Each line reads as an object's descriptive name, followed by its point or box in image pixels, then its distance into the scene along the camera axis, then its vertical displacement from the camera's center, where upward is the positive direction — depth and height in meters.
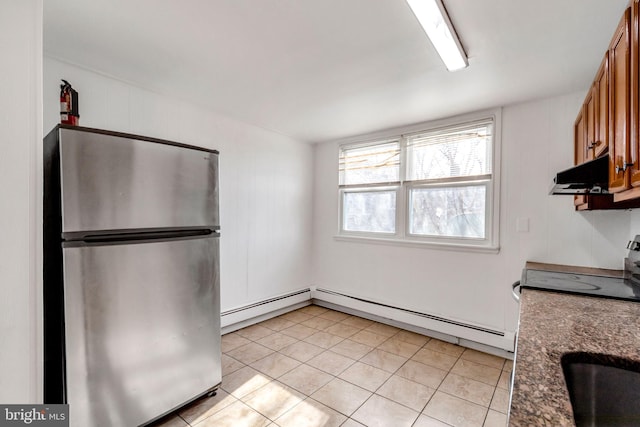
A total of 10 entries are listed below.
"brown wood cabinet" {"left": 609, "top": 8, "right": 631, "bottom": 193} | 1.11 +0.43
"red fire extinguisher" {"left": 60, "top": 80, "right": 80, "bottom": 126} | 1.70 +0.60
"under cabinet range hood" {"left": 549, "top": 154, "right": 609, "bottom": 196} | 1.35 +0.16
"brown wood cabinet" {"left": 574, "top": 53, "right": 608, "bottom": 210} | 1.45 +0.49
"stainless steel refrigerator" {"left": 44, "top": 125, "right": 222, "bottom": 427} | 1.47 -0.39
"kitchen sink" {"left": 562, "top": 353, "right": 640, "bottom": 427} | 0.80 -0.51
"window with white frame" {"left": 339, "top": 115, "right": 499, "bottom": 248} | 2.90 +0.25
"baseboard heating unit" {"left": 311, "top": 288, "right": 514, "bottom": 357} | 2.75 -1.23
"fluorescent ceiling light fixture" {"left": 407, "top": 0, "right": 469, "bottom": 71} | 1.39 +0.96
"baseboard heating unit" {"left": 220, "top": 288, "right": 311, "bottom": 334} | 3.16 -1.22
